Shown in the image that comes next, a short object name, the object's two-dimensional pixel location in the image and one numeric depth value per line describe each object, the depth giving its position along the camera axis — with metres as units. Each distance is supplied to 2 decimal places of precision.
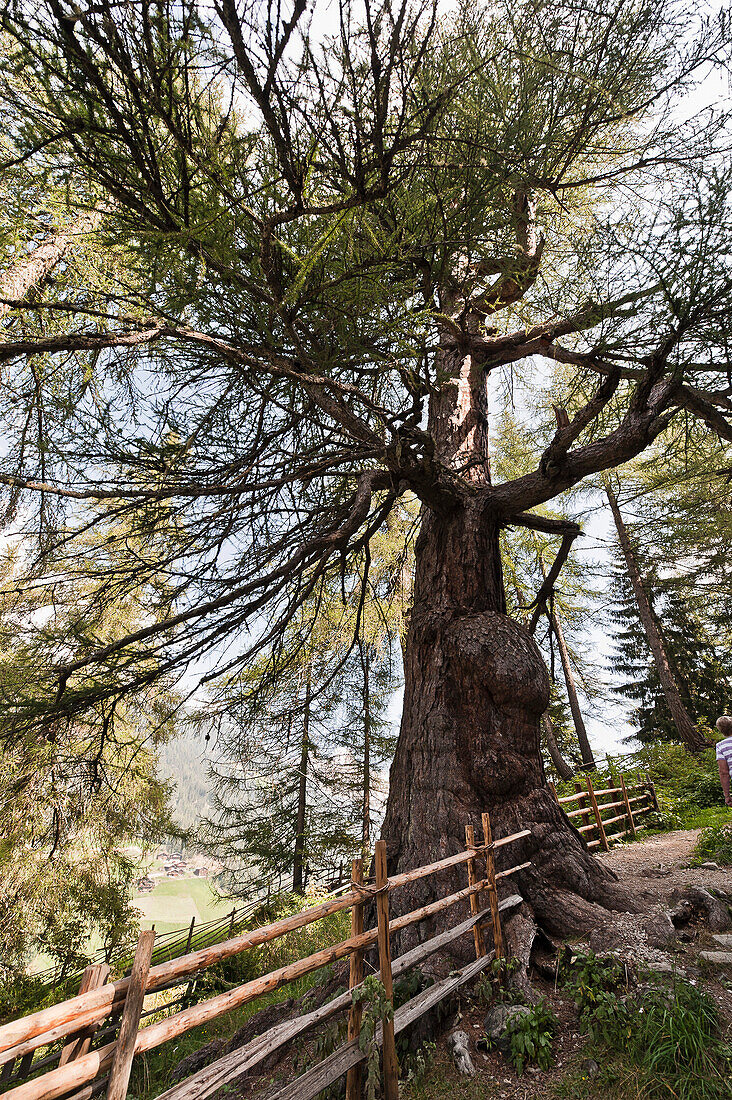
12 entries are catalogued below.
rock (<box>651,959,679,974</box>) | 3.00
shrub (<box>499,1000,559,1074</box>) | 2.69
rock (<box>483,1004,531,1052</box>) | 2.84
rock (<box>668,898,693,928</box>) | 3.79
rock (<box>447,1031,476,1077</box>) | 2.70
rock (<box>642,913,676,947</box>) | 3.39
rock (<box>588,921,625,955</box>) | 3.29
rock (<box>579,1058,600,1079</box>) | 2.54
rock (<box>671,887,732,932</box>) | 3.80
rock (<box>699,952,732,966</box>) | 3.16
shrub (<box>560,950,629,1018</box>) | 2.94
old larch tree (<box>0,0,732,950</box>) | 1.91
